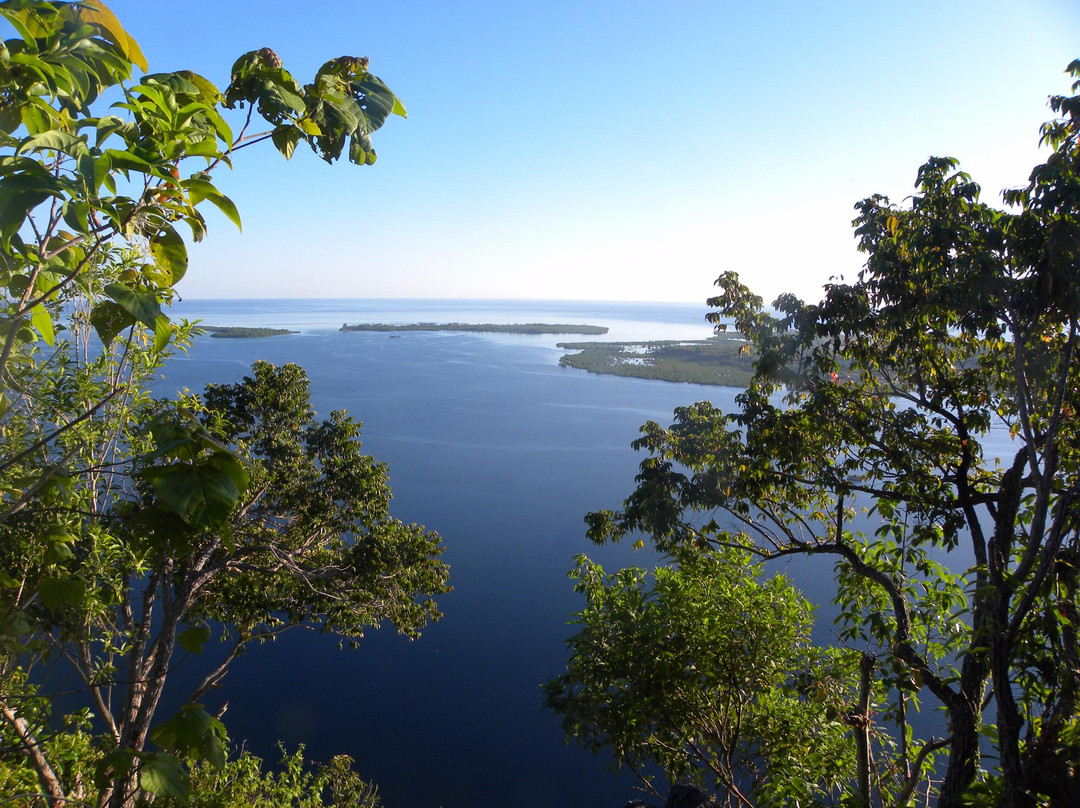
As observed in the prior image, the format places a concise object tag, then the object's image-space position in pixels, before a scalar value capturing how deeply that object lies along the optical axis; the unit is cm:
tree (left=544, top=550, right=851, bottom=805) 351
